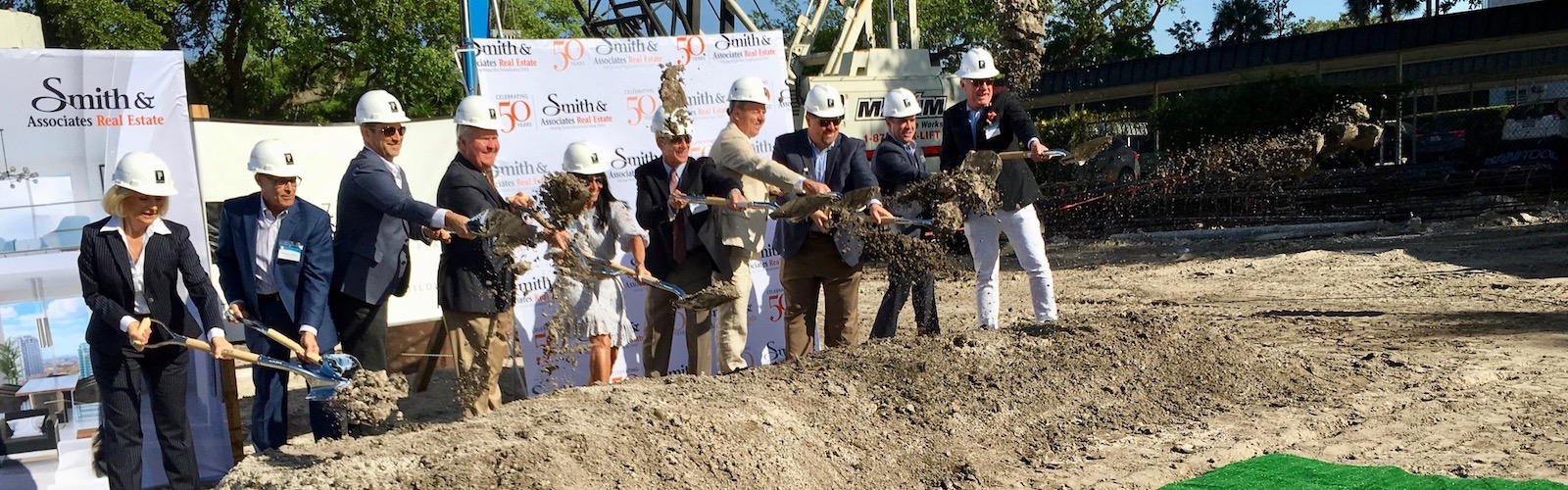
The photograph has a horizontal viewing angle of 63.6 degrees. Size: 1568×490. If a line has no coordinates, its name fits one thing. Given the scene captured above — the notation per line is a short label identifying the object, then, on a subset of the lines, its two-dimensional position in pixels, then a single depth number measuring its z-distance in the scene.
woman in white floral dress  6.19
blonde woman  4.89
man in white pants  6.59
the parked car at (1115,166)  19.66
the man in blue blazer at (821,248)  6.55
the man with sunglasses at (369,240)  5.21
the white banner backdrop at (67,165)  5.32
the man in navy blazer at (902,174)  6.77
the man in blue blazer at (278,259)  5.20
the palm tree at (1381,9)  64.94
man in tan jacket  6.21
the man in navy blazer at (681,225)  6.31
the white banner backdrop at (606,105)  6.88
